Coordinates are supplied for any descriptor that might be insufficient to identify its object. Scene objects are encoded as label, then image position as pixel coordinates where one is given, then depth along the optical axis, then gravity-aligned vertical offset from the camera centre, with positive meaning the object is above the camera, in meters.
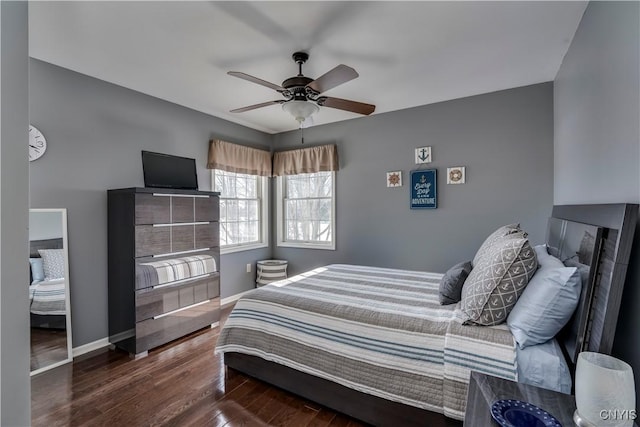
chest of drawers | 2.76 -0.53
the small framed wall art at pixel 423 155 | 3.69 +0.68
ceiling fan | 2.15 +0.92
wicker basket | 4.47 -0.88
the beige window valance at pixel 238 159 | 3.91 +0.74
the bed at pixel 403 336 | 1.30 -0.71
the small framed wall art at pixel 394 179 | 3.89 +0.42
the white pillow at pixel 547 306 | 1.43 -0.46
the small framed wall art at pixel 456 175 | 3.51 +0.42
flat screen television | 3.23 +0.46
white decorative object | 0.87 -0.53
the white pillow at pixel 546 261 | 1.61 -0.28
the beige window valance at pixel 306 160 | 4.33 +0.76
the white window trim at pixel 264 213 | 4.82 -0.02
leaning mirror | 2.44 -0.64
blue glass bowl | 0.94 -0.65
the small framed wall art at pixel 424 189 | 3.66 +0.27
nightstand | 1.01 -0.68
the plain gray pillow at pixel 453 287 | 2.04 -0.51
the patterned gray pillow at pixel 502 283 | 1.61 -0.38
